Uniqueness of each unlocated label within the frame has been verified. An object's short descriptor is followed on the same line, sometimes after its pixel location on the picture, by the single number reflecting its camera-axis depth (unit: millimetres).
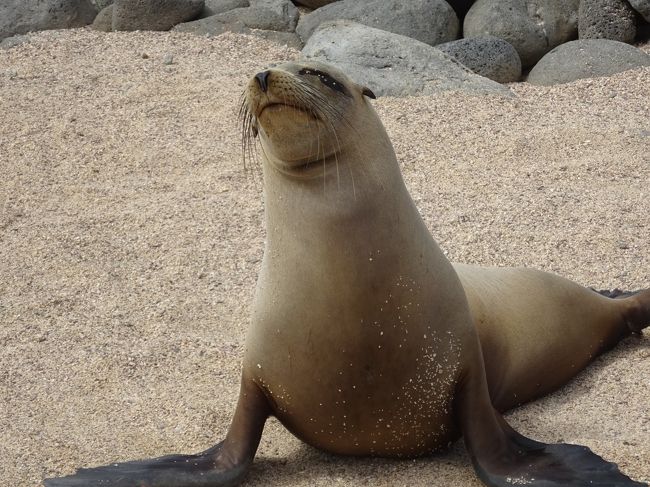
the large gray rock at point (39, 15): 19687
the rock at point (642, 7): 20109
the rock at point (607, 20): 20266
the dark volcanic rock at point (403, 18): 19641
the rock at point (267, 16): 19859
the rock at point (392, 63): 15617
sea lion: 5949
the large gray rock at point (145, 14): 19578
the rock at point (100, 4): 21014
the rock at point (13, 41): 18500
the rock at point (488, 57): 17953
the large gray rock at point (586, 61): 17094
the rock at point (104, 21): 20000
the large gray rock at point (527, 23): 19969
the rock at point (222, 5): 21203
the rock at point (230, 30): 19250
